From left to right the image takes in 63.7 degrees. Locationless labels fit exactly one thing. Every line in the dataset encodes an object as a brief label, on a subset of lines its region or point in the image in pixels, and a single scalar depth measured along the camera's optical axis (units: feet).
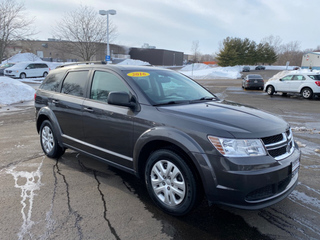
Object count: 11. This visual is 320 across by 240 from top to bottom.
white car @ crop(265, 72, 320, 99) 52.55
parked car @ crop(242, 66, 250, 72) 204.42
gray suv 8.43
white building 224.78
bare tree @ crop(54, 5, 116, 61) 88.07
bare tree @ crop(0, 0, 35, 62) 77.37
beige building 226.46
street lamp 71.62
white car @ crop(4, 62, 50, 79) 91.66
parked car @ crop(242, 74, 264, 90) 74.69
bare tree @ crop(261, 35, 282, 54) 315.04
